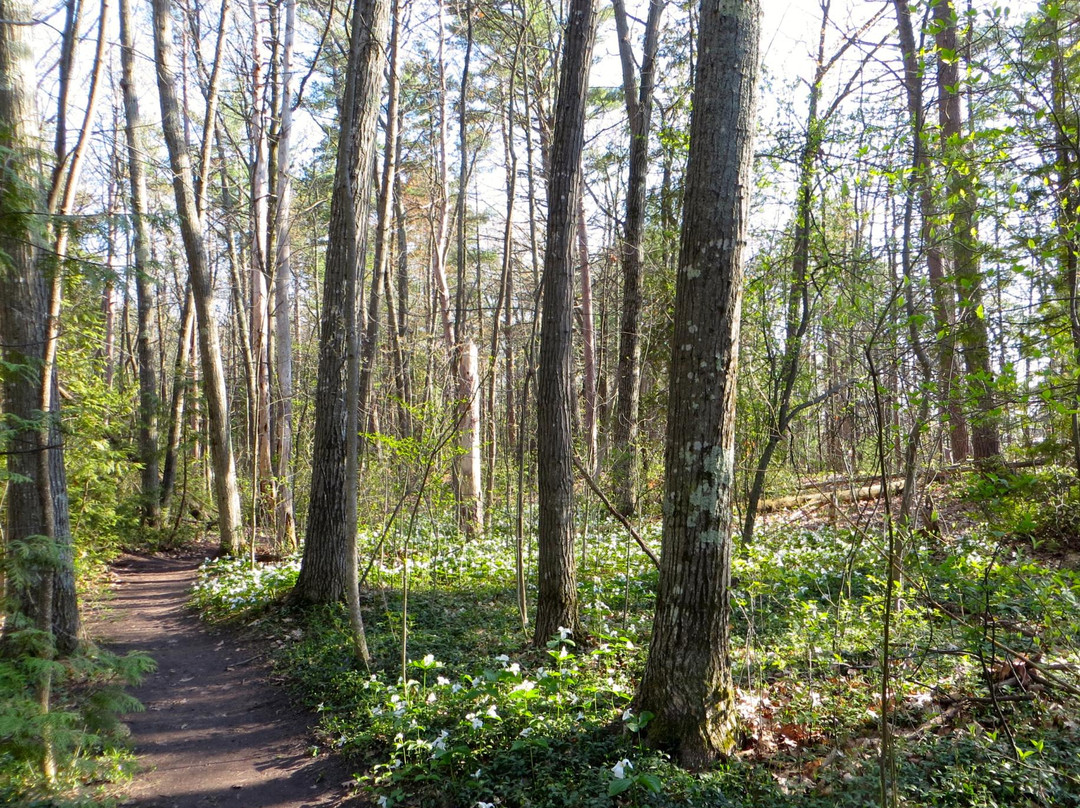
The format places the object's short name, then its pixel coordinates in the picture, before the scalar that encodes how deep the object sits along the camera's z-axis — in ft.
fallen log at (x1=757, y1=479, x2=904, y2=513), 34.78
